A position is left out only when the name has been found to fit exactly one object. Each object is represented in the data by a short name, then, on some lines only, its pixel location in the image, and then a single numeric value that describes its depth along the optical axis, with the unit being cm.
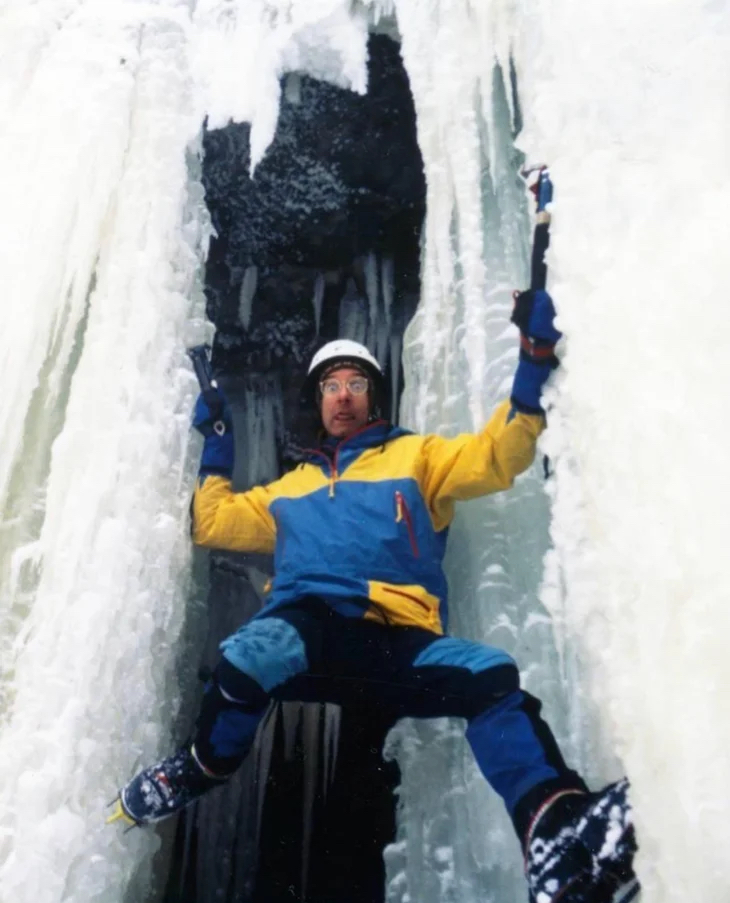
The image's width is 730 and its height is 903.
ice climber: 137
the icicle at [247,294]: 345
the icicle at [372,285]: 345
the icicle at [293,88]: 326
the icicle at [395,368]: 335
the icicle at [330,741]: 301
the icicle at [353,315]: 348
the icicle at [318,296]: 351
